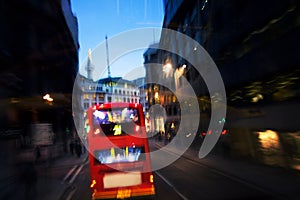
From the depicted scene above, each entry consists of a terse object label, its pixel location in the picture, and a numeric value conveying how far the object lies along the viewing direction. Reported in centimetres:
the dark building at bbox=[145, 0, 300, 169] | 1381
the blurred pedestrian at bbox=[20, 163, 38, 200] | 989
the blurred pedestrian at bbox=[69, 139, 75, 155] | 3000
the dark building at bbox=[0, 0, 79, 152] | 1473
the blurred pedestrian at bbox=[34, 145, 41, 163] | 1667
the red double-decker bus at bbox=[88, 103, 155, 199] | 884
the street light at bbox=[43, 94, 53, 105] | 2378
